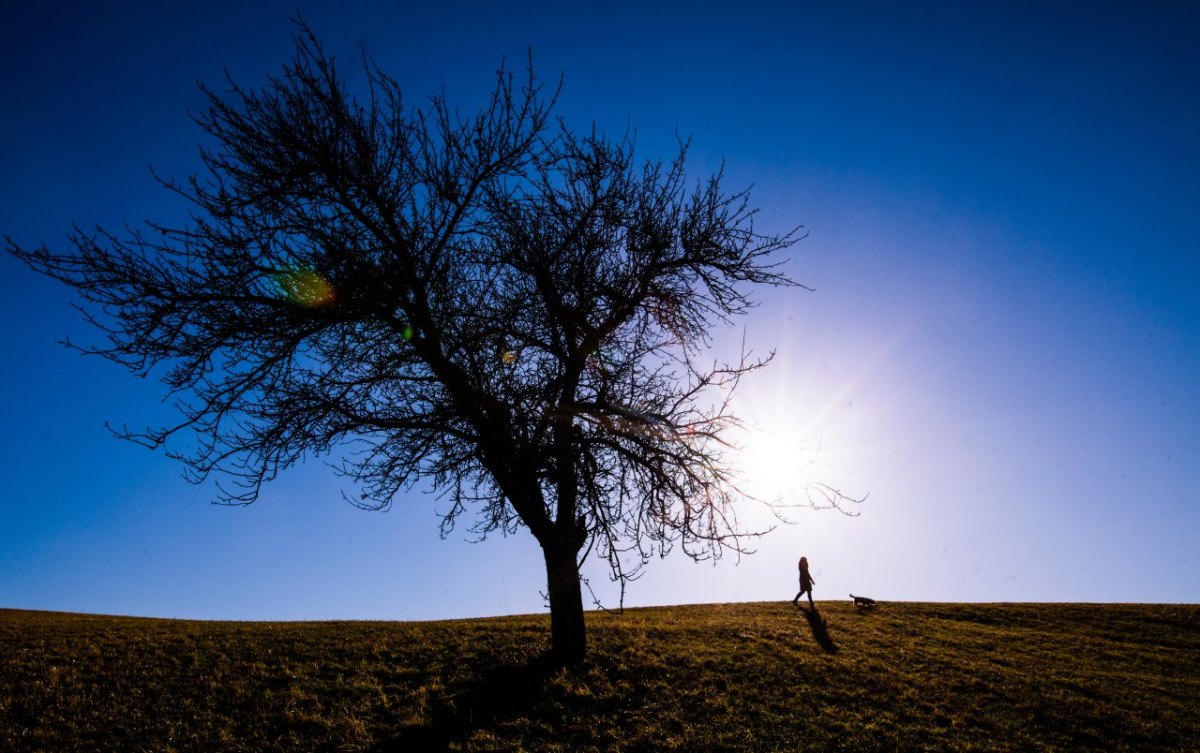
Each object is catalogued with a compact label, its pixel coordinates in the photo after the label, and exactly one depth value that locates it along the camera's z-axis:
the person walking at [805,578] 19.83
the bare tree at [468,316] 8.46
